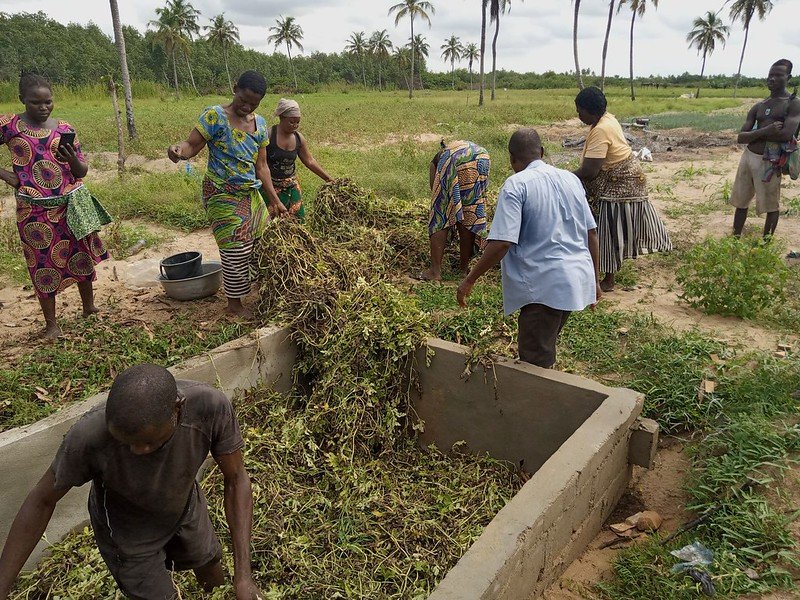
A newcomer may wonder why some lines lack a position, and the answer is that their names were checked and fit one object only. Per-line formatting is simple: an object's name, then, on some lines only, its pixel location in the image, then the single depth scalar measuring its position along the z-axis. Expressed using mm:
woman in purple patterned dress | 3648
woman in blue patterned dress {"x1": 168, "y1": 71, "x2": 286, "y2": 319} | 4035
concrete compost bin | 2266
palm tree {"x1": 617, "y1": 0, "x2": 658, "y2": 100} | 38406
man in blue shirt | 2951
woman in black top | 4984
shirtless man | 5699
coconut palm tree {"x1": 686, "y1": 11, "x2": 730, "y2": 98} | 49188
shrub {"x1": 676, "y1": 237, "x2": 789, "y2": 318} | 4473
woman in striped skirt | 4902
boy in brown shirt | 1644
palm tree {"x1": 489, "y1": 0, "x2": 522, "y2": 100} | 30875
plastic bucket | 4781
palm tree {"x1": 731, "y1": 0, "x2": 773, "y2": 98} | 43219
